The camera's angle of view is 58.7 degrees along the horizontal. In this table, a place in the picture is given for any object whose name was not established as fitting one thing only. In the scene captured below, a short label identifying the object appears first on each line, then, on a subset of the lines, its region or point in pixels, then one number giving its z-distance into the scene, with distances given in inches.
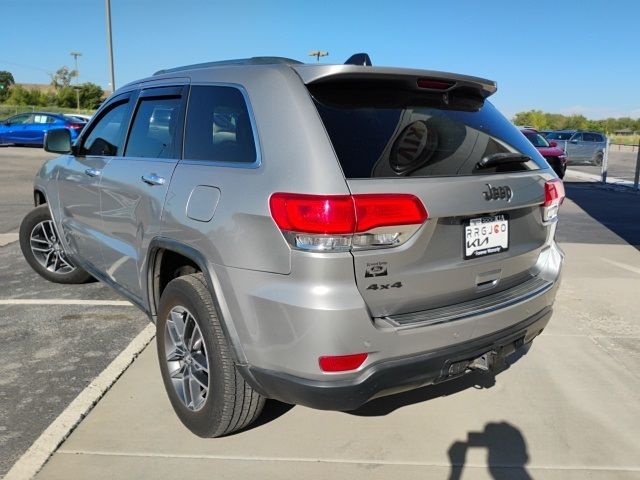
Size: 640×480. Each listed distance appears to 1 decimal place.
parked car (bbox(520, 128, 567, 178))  649.7
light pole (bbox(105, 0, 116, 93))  903.7
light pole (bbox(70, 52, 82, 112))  2706.9
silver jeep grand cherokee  88.4
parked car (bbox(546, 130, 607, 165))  943.0
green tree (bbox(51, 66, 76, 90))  3647.6
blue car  897.5
